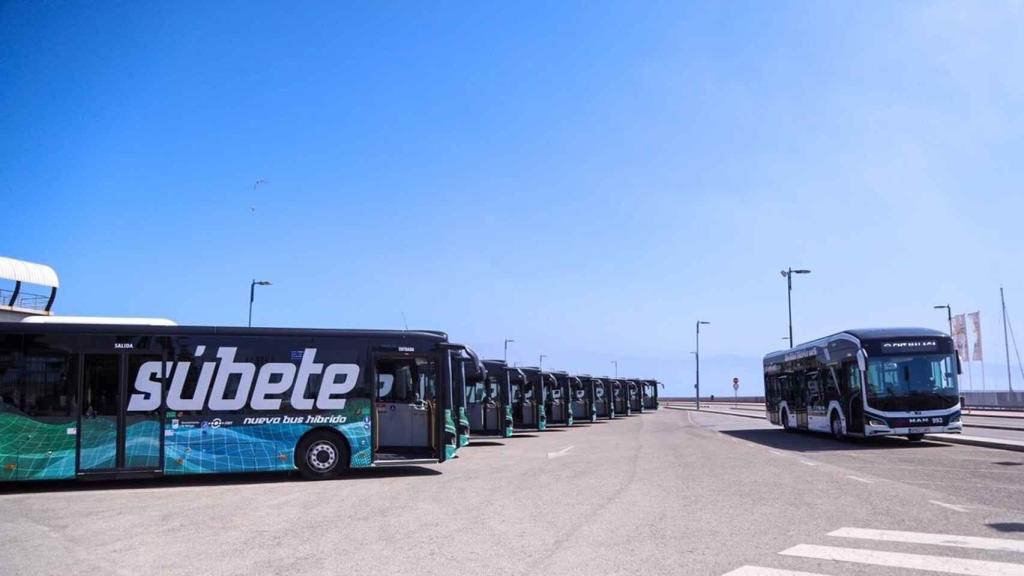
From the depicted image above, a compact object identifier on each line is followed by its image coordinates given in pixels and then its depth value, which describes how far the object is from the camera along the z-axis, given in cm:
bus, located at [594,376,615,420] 4575
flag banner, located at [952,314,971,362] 5659
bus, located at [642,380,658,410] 6638
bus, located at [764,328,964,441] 2131
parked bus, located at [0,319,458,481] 1389
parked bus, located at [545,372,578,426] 3647
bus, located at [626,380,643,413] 5881
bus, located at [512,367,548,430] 3225
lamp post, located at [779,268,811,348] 5103
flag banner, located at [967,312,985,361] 5603
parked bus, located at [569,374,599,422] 4111
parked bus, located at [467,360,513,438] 2708
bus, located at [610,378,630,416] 5191
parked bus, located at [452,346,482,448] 1759
